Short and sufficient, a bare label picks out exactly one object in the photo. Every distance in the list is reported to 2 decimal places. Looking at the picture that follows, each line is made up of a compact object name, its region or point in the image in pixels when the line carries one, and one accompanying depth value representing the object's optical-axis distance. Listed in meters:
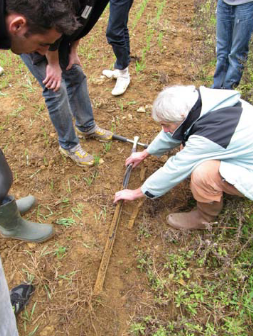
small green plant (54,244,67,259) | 1.98
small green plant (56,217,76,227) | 2.16
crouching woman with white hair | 1.63
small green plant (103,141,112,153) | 2.68
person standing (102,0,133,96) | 2.66
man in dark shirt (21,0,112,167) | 1.80
